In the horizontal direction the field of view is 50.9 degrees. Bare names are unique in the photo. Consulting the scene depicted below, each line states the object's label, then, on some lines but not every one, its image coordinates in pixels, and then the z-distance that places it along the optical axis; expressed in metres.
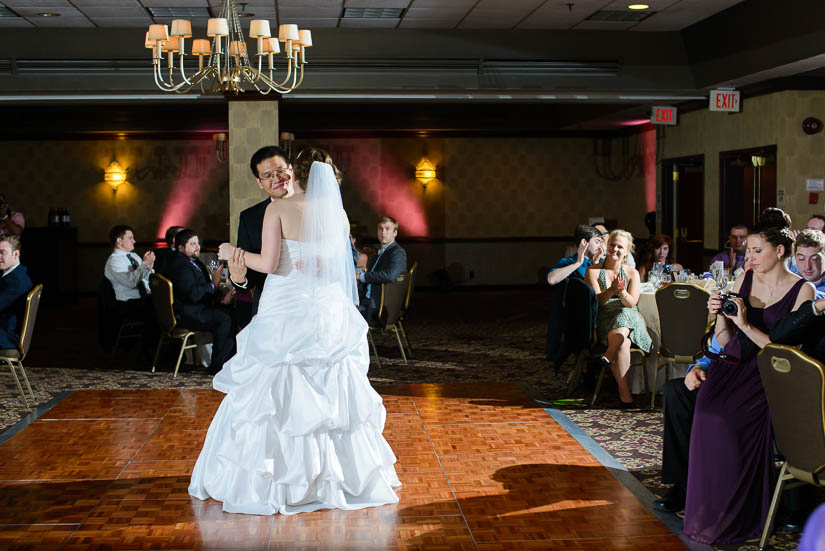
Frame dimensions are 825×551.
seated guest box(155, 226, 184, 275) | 7.36
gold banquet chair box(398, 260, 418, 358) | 7.81
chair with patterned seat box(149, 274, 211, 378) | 7.05
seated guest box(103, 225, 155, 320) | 7.81
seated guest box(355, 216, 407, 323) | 7.43
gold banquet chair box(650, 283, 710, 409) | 5.44
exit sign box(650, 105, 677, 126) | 11.01
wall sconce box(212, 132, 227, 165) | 14.88
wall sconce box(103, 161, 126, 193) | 14.80
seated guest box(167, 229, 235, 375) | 7.19
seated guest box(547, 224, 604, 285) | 6.33
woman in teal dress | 5.90
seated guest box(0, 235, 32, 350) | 5.85
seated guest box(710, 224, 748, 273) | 7.78
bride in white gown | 3.84
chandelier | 6.14
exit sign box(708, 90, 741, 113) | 9.80
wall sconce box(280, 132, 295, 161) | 13.63
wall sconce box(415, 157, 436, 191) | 15.13
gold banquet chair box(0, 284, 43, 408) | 5.80
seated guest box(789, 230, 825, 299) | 4.39
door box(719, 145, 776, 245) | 10.68
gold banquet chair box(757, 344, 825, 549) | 3.00
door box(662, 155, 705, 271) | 12.40
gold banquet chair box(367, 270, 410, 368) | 7.52
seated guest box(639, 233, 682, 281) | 7.54
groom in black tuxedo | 4.00
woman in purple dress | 3.48
